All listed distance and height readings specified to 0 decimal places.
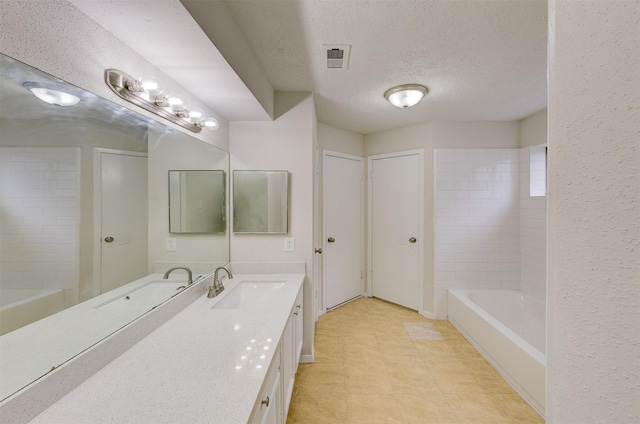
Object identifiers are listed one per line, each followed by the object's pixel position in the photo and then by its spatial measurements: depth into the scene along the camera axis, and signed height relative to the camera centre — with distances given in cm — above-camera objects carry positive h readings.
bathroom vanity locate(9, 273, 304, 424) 74 -57
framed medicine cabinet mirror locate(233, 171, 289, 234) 213 +6
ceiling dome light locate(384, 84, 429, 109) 217 +100
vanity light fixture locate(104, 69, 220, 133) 104 +54
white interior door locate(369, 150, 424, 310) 320 -19
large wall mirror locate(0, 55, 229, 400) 68 -2
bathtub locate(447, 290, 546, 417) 175 -109
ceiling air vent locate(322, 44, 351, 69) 163 +105
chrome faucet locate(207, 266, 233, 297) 164 -50
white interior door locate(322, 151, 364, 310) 319 -21
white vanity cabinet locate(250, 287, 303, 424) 97 -81
